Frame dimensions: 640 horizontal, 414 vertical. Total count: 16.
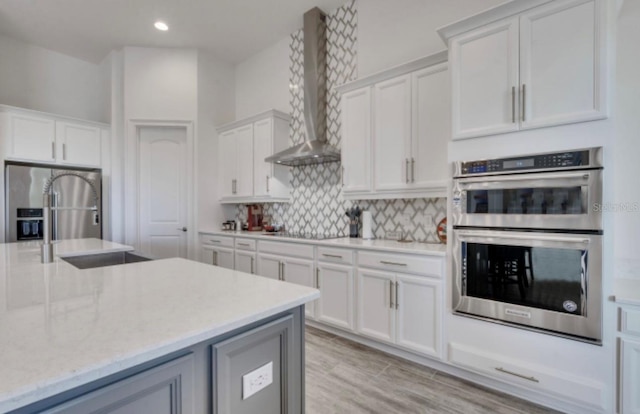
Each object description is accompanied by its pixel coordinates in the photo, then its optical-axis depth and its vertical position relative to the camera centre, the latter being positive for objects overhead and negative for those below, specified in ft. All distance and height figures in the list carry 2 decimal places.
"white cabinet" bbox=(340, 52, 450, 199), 8.36 +2.15
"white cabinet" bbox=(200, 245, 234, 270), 13.08 -2.31
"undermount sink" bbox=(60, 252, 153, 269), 7.78 -1.44
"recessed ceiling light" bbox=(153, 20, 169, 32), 12.56 +7.44
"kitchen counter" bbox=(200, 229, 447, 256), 7.78 -1.18
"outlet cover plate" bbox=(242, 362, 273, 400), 3.10 -1.84
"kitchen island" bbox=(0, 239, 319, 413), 2.07 -1.08
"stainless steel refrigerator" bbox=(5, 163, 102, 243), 11.96 +0.06
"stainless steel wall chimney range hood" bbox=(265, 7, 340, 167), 11.82 +4.73
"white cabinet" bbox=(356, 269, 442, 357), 7.50 -2.79
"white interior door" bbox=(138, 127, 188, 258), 14.76 +0.69
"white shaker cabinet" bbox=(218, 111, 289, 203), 13.04 +2.12
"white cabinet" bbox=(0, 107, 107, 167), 12.28 +2.85
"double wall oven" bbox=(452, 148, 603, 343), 5.56 -0.76
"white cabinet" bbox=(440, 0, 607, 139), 5.58 +2.74
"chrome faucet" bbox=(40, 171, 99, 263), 5.60 -0.46
